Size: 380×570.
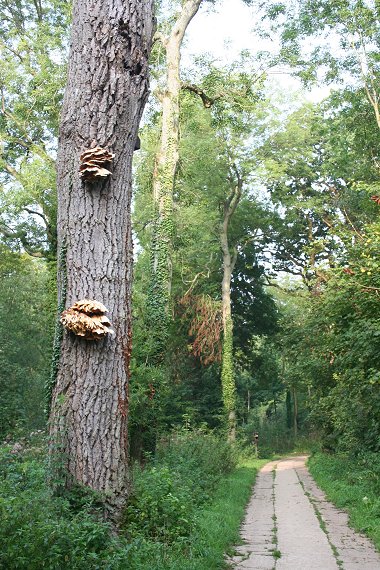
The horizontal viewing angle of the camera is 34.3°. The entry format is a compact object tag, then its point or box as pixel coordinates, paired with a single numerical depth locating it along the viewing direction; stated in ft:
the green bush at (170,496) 18.24
